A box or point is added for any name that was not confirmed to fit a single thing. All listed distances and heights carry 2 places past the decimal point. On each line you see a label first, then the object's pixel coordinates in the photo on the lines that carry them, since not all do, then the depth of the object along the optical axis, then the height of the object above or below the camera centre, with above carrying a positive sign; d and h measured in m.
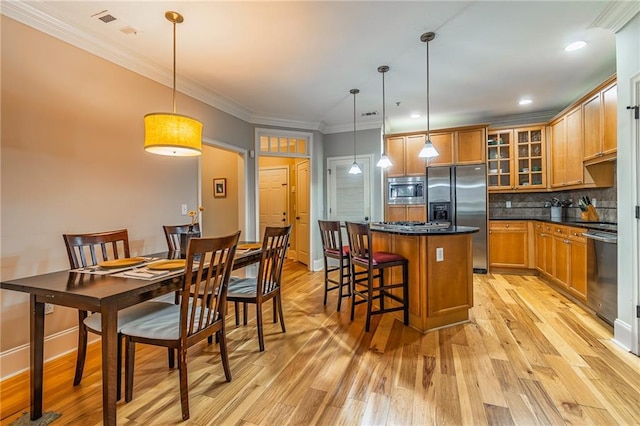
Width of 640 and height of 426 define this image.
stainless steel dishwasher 2.59 -0.59
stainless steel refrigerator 4.70 +0.22
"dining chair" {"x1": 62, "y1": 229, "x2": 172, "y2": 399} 1.78 -0.62
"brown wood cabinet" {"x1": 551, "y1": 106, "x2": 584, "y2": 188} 3.76 +0.86
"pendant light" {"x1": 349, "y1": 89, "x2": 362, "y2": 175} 3.85 +1.61
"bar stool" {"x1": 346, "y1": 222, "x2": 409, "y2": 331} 2.71 -0.48
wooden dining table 1.38 -0.42
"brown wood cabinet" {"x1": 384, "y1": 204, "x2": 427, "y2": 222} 5.01 +0.00
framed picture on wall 5.31 +0.48
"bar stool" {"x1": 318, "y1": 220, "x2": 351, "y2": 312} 3.23 -0.42
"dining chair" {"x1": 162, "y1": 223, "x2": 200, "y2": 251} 2.83 -0.19
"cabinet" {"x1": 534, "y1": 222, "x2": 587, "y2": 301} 3.21 -0.56
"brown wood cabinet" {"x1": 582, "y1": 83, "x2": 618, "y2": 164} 2.97 +0.95
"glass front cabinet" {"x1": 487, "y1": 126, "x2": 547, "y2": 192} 4.72 +0.87
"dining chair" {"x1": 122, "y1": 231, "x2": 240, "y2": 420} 1.60 -0.64
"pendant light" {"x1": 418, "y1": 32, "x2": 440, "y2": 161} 2.96 +0.63
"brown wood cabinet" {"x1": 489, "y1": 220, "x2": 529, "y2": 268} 4.63 -0.51
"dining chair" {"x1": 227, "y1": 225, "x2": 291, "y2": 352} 2.36 -0.61
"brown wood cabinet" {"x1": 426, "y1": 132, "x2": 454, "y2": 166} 4.92 +1.10
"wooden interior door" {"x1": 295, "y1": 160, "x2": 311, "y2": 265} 5.46 +0.05
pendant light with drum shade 2.06 +0.58
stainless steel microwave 5.05 +0.39
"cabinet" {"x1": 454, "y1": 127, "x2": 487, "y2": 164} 4.73 +1.09
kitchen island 2.70 -0.58
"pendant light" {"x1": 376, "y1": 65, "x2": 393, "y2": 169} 3.20 +0.97
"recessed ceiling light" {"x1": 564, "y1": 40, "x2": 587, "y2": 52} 2.77 +1.60
